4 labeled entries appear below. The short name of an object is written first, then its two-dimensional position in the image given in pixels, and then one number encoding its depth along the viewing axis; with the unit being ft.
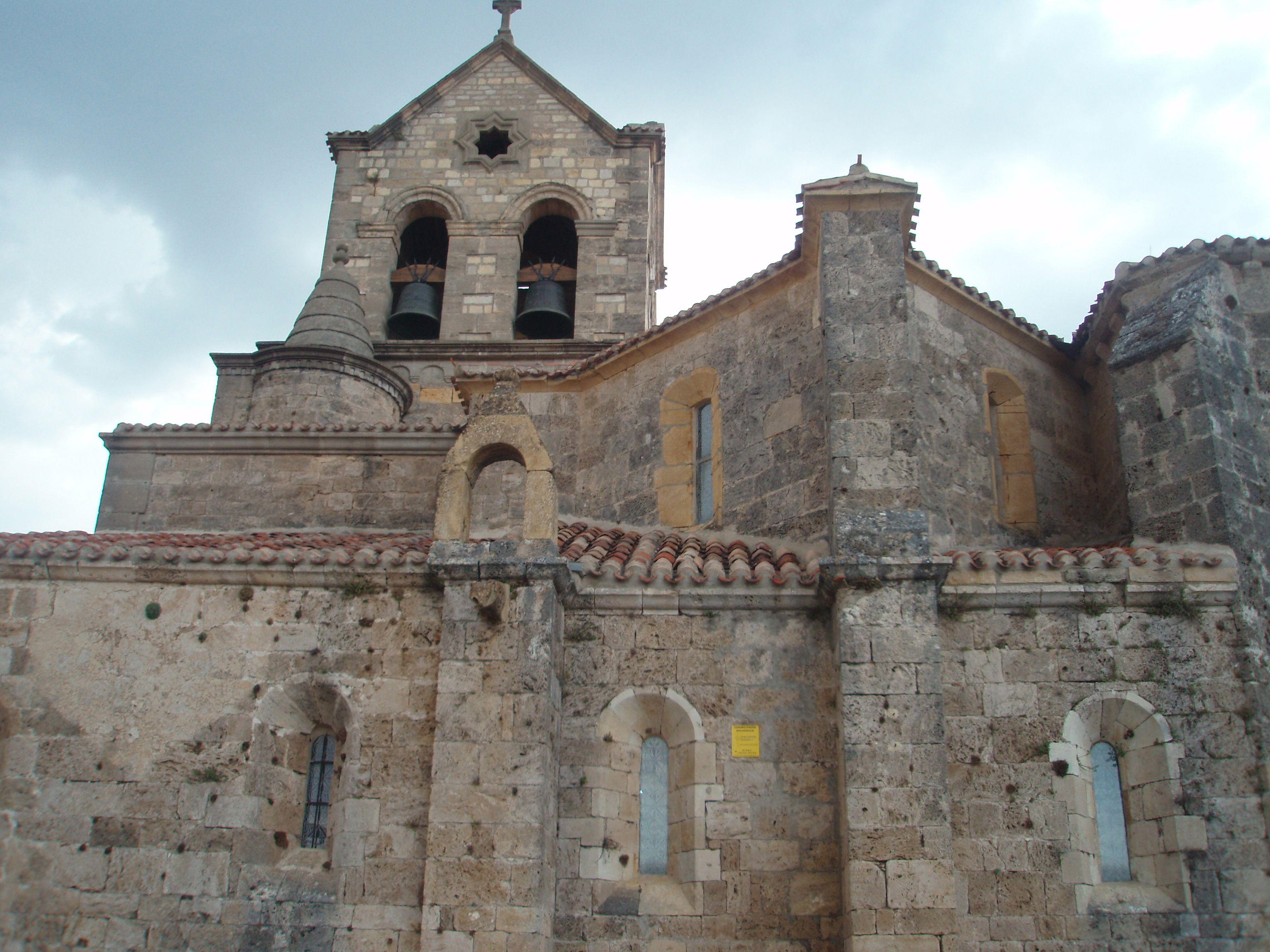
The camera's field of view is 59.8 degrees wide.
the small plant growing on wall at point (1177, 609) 26.81
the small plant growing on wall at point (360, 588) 28.17
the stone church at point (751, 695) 25.07
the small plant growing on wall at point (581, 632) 28.22
